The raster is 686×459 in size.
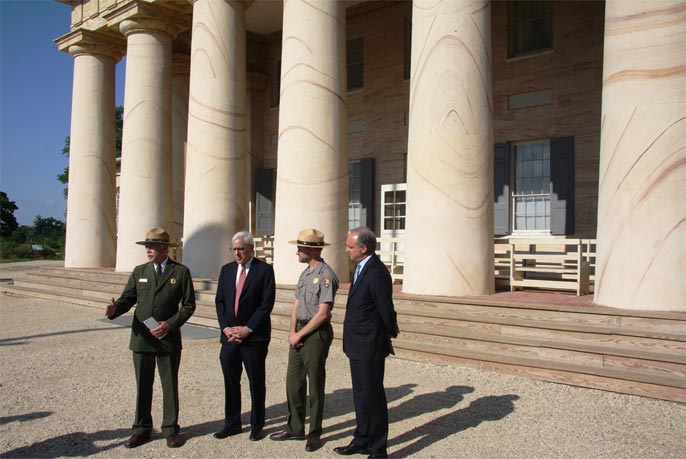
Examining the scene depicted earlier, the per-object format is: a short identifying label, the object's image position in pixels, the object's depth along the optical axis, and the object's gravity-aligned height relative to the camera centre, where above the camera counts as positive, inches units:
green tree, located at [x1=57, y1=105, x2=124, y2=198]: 2026.3 +342.8
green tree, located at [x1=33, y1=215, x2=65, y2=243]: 2650.1 +40.7
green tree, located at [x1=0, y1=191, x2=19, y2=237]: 2427.4 +82.7
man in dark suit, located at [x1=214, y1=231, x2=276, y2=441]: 208.7 -31.9
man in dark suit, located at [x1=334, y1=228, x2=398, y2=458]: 187.3 -32.0
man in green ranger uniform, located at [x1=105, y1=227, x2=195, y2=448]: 206.1 -31.1
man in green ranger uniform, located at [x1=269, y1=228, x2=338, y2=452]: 201.9 -34.3
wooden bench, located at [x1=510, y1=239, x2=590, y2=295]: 367.2 -17.8
